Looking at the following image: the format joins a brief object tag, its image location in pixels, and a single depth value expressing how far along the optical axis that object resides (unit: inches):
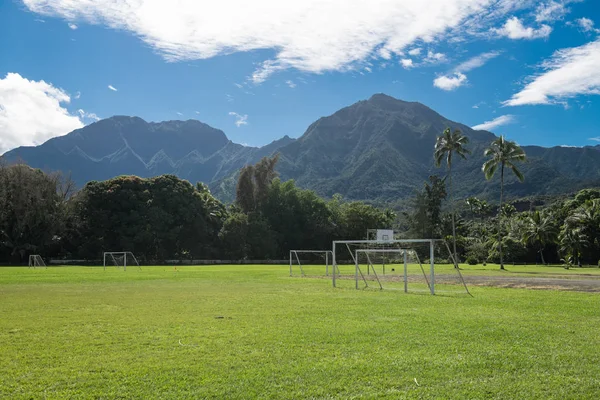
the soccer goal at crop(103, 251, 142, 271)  2130.7
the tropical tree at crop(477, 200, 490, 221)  4192.9
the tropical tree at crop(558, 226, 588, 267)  2470.5
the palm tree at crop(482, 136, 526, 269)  2018.9
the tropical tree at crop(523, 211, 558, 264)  2684.5
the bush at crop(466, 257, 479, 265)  2546.8
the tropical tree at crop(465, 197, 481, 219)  4330.7
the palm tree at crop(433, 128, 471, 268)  2140.7
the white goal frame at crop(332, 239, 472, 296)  738.2
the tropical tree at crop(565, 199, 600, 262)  2513.5
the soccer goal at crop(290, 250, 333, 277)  2713.3
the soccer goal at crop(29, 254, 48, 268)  1939.2
